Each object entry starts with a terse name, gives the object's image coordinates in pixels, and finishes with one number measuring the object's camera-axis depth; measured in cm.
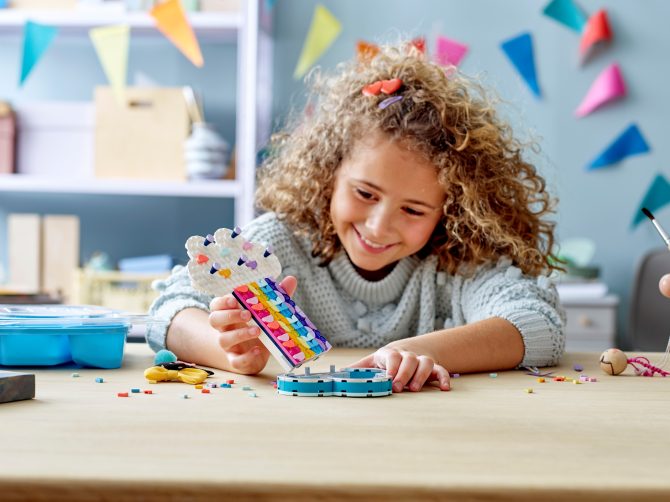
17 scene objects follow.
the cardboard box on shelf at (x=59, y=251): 272
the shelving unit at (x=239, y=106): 258
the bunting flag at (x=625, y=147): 280
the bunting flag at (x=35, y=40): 264
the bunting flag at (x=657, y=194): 279
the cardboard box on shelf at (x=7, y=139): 264
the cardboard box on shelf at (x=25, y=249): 271
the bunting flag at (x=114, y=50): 263
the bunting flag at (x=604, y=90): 279
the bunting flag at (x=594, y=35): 278
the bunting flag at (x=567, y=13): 280
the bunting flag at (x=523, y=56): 282
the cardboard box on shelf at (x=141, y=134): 264
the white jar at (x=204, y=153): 259
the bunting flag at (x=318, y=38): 285
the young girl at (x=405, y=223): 122
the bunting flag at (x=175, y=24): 259
